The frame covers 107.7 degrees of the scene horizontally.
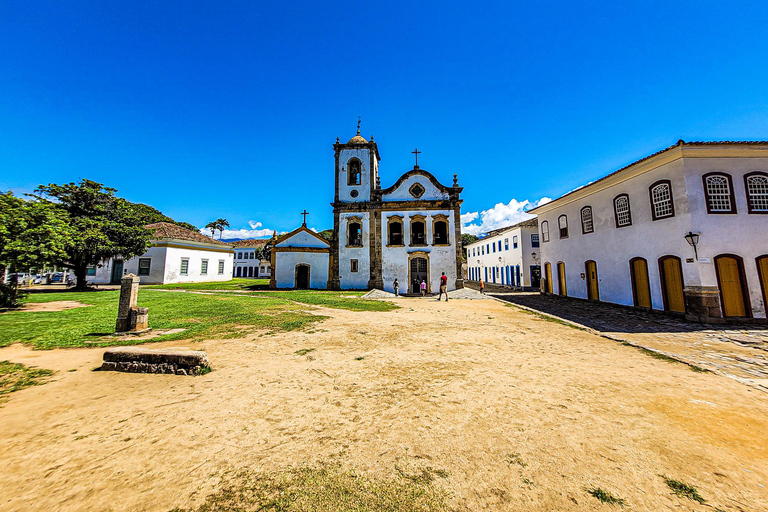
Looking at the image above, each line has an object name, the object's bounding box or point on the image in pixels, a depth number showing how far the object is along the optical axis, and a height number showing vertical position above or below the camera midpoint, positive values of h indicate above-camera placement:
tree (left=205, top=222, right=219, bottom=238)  67.88 +13.40
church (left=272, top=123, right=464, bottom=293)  23.45 +3.96
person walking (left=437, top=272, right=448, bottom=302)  18.29 -0.28
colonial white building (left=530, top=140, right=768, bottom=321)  10.49 +1.86
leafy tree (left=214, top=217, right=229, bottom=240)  67.69 +14.01
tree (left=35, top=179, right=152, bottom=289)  17.66 +3.91
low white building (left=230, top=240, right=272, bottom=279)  52.78 +3.36
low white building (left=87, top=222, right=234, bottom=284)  27.69 +1.99
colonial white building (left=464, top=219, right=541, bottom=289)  26.67 +2.41
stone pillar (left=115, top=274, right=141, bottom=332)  7.66 -0.65
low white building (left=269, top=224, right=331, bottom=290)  26.03 +1.90
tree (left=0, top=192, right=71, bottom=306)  10.18 +1.84
